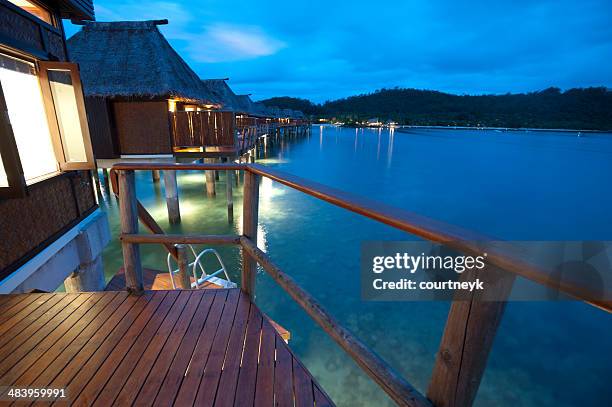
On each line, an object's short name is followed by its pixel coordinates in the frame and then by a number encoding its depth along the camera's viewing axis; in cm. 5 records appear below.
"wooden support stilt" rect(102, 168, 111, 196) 1853
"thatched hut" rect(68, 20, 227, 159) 1073
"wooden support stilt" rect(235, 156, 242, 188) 2167
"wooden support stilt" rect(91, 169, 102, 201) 1769
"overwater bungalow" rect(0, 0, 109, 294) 363
